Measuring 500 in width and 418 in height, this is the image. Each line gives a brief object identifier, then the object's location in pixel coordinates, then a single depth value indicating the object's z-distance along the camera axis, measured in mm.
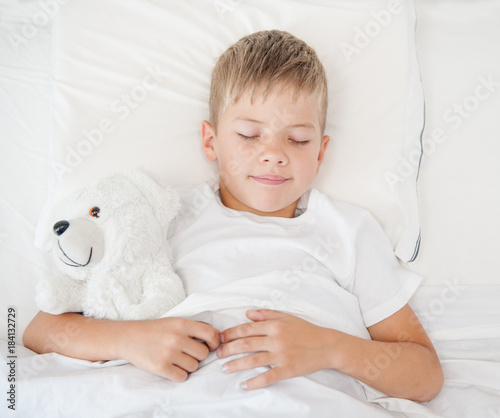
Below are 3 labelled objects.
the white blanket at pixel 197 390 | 928
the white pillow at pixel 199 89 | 1279
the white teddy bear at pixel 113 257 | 967
